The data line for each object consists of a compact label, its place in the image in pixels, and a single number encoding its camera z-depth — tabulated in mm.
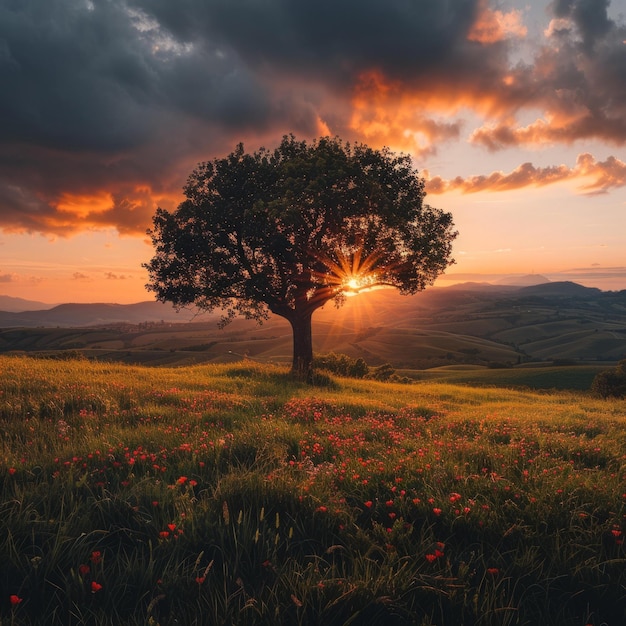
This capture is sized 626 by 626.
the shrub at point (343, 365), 40250
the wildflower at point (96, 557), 3391
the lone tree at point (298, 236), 23375
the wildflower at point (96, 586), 2927
